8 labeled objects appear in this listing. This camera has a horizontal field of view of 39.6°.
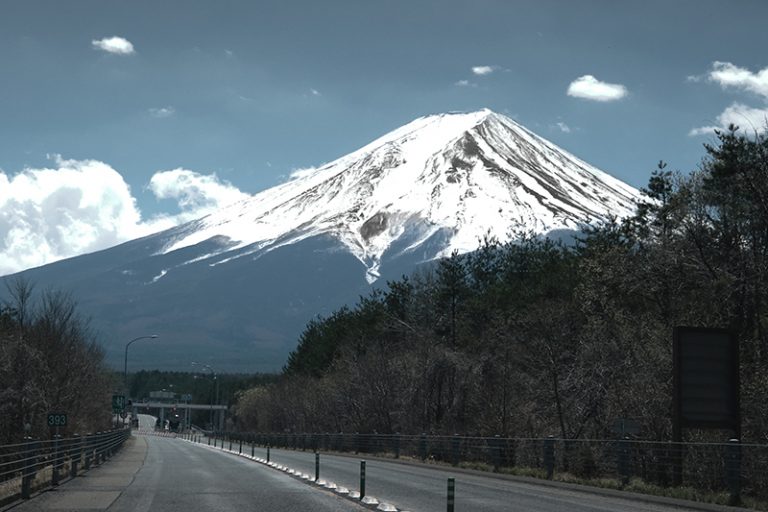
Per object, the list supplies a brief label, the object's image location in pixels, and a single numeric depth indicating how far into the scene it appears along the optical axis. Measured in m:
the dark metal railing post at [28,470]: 22.59
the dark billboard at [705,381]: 25.59
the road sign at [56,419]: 34.06
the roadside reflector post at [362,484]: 21.58
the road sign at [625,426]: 29.19
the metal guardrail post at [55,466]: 26.84
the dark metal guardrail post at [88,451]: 34.63
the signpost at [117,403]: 68.88
